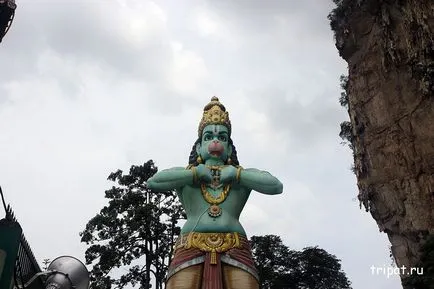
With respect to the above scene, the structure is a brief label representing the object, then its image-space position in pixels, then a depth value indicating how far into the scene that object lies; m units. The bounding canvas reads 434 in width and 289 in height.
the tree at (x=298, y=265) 26.25
